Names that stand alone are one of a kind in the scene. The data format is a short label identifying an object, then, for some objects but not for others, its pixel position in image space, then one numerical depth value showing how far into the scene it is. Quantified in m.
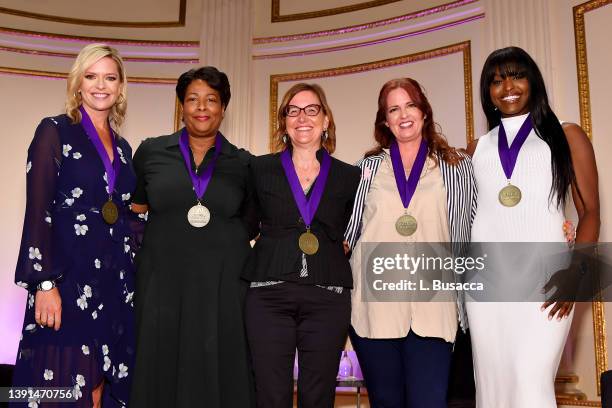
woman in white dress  2.55
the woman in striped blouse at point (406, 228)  2.54
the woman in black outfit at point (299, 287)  2.53
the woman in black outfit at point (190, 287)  2.68
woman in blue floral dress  2.42
